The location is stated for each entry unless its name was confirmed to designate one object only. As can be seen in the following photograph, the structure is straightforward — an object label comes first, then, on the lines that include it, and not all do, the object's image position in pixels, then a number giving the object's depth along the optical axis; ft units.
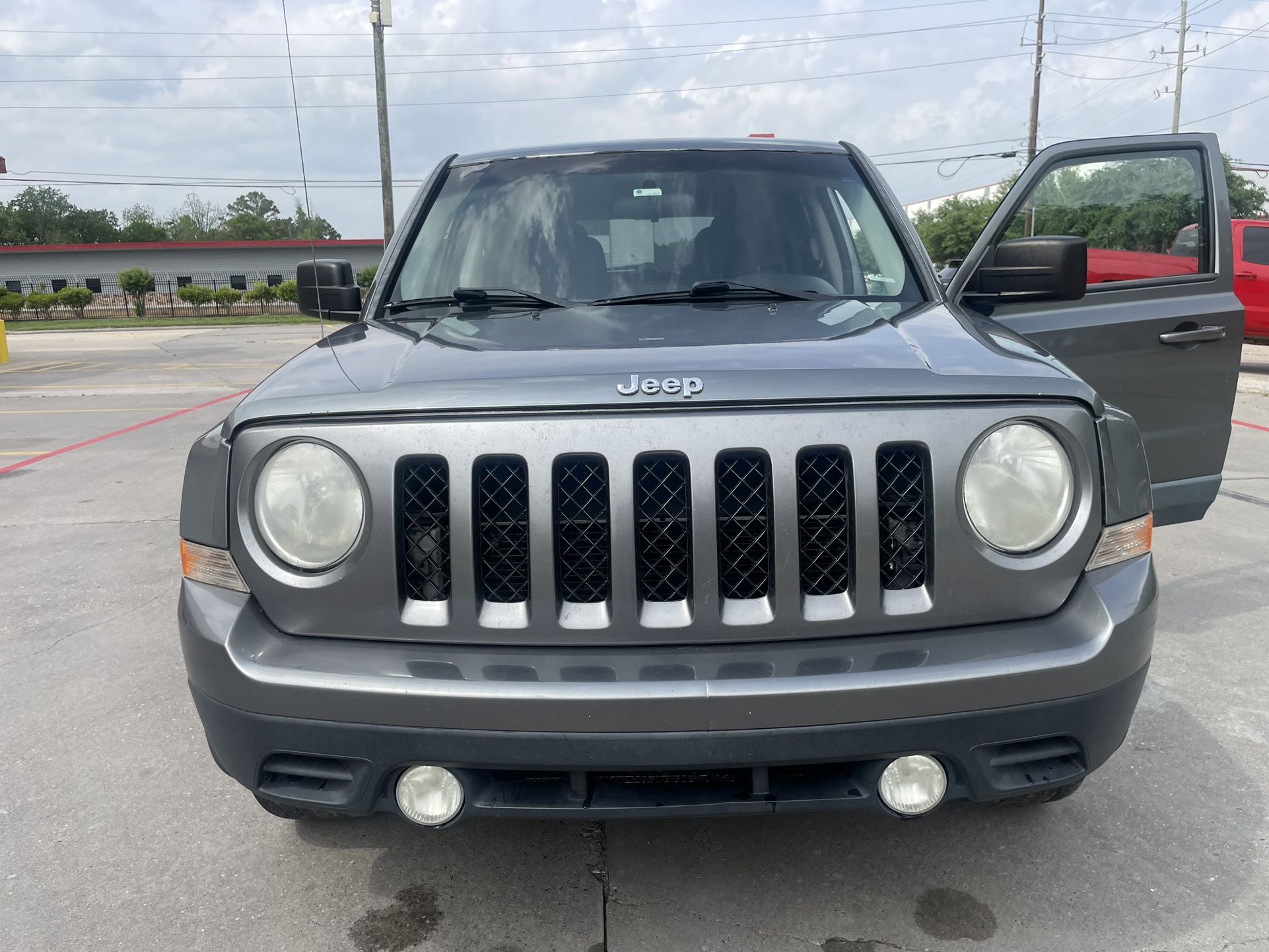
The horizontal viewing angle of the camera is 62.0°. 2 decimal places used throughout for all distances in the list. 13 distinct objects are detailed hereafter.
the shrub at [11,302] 133.08
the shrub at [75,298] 134.10
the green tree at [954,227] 215.51
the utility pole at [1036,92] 136.59
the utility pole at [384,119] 65.98
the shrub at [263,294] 141.38
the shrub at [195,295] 136.05
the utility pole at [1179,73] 161.48
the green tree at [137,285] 138.72
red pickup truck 43.24
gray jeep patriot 6.30
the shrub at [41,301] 132.16
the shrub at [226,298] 136.67
